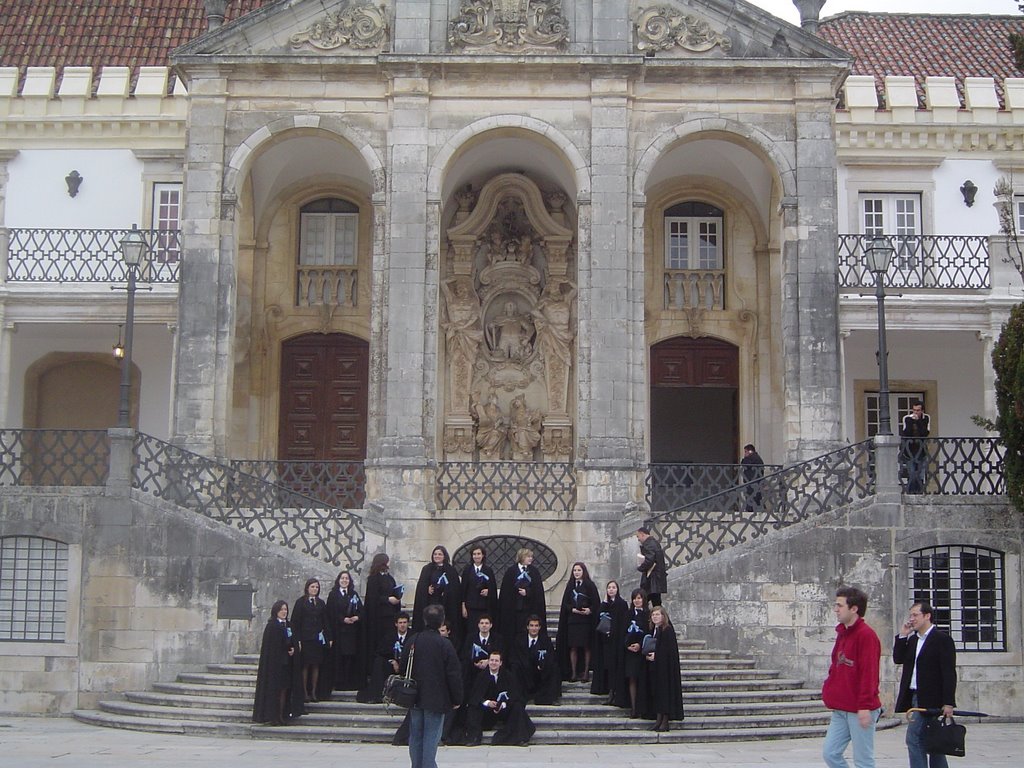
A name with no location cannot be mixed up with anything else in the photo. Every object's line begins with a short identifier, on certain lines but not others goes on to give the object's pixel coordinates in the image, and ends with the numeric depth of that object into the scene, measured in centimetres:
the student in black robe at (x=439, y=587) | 1655
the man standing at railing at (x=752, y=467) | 2102
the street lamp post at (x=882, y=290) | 1909
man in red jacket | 1012
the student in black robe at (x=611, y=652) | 1612
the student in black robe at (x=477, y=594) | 1664
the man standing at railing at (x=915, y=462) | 1975
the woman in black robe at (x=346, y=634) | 1652
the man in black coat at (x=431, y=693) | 1139
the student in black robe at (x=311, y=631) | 1611
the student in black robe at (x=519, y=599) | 1672
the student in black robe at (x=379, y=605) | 1662
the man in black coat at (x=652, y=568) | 1677
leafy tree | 1845
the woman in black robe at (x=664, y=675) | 1550
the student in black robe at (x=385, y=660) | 1565
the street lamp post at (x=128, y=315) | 1906
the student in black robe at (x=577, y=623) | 1670
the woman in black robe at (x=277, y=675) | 1573
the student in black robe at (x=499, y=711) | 1496
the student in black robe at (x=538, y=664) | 1605
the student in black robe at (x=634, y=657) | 1573
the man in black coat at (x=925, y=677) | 1060
